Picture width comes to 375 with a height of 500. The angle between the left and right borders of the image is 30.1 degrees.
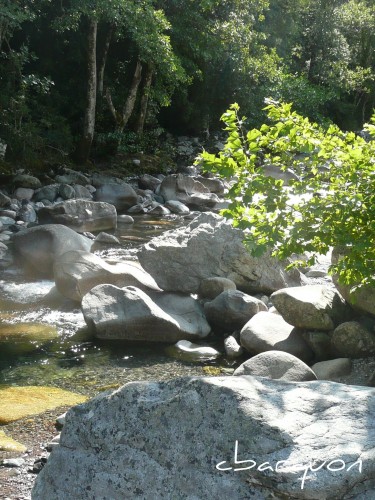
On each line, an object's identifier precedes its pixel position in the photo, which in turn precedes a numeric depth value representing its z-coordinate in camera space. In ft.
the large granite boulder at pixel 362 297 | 23.86
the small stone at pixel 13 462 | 16.05
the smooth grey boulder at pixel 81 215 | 48.24
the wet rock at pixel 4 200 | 53.57
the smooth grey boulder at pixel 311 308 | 24.84
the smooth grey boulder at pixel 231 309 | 27.61
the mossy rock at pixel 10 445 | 17.01
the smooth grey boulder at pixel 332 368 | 22.66
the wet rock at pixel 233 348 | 25.20
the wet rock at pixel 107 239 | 43.47
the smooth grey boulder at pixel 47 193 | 56.77
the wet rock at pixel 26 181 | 58.54
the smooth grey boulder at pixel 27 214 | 50.18
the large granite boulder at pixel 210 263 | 30.89
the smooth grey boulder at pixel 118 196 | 58.29
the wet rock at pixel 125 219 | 51.70
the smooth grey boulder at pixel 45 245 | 36.06
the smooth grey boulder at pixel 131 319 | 26.30
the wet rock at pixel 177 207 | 58.44
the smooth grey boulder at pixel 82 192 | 59.13
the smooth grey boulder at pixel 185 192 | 62.49
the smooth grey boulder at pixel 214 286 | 30.19
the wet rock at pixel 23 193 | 56.34
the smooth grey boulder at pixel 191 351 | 25.12
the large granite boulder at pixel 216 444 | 9.37
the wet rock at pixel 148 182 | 66.69
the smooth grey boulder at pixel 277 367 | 21.13
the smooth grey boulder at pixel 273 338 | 24.45
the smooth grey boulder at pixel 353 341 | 23.88
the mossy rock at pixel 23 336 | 25.55
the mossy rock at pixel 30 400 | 19.54
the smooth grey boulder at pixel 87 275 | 30.45
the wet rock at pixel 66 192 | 57.88
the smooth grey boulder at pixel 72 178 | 62.44
